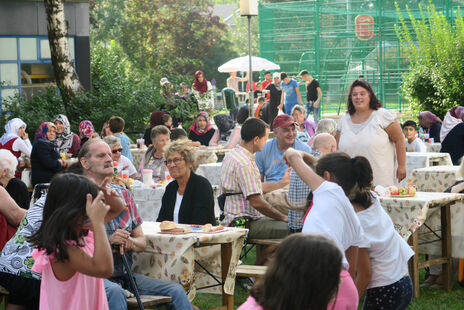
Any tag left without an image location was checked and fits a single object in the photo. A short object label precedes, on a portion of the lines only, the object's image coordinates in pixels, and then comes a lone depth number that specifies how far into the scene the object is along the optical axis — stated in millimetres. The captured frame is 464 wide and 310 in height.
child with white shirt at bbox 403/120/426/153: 11656
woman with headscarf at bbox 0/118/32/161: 11617
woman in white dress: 7238
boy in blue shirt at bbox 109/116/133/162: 10826
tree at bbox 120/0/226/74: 48906
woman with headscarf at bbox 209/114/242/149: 13031
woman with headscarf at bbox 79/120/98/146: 12672
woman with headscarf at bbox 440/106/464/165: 10848
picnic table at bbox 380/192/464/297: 6621
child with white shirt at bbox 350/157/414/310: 4164
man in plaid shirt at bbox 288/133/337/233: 6285
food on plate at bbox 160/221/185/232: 5352
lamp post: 15320
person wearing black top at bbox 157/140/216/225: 6094
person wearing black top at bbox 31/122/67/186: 9883
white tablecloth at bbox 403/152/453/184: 10578
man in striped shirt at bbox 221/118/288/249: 6809
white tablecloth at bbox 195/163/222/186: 10117
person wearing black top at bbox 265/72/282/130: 21016
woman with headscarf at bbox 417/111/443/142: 13578
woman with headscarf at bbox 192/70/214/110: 18538
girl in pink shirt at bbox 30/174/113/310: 3619
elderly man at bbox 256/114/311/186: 7734
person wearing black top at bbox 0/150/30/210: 6477
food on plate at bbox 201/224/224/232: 5379
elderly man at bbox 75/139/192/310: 4984
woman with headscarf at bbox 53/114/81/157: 11812
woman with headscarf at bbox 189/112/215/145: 13211
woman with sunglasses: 8109
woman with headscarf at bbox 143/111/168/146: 12352
